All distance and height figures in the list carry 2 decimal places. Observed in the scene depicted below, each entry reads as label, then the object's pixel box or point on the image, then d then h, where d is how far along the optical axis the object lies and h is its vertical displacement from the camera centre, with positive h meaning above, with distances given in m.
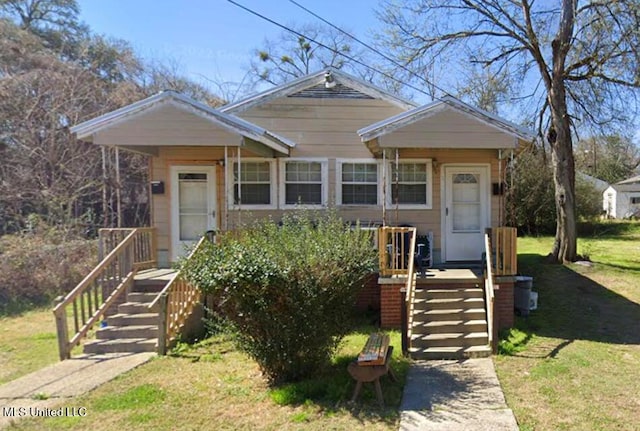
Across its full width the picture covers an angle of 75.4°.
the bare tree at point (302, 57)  24.80 +9.74
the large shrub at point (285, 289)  4.47 -0.81
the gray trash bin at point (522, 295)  7.87 -1.50
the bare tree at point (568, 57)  10.35 +4.29
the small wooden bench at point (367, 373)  4.42 -1.67
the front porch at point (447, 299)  6.11 -1.41
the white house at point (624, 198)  34.19 +1.53
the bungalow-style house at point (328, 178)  9.40 +0.91
